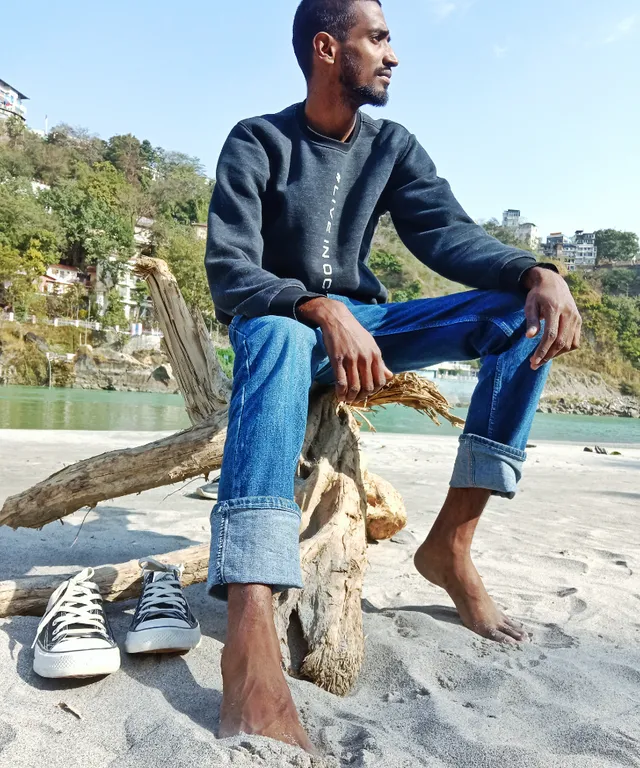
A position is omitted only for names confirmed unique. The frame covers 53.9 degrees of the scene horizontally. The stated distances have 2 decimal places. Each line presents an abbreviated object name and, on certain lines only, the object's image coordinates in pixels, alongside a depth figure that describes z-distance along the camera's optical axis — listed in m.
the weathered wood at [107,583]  1.69
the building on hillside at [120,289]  55.97
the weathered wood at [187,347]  3.55
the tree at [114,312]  52.16
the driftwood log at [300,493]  1.54
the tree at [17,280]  48.78
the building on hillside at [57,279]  54.25
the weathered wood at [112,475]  2.82
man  1.33
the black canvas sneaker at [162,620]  1.45
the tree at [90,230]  57.75
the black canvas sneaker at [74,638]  1.30
